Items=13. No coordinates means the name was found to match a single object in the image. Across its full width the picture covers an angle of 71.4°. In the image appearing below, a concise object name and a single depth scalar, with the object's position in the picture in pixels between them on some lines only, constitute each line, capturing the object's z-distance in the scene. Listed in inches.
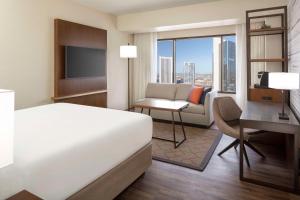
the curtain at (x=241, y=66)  187.0
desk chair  111.3
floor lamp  201.5
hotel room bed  52.5
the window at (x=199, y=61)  213.8
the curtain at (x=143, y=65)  237.0
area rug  113.5
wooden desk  84.2
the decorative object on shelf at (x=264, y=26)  147.1
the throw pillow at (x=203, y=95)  182.9
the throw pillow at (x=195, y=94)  185.6
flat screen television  164.7
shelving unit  138.6
